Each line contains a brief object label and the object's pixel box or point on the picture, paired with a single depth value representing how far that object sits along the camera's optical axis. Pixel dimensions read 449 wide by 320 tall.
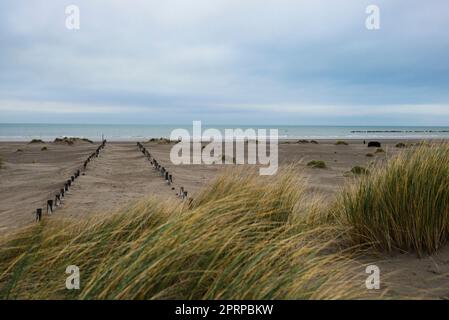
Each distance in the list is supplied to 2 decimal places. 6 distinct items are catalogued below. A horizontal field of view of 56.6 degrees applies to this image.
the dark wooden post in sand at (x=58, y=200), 8.61
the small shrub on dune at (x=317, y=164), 18.00
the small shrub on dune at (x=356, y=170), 15.03
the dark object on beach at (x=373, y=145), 35.38
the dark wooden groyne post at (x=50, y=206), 7.50
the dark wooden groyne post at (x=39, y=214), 6.00
